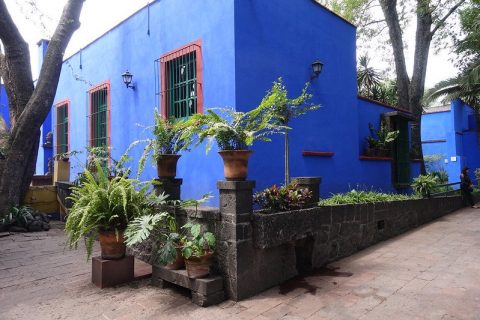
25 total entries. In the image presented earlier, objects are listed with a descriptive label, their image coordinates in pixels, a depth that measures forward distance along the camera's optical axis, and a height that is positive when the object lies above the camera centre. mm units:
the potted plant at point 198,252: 3646 -862
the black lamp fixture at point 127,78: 7922 +2239
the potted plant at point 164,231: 3691 -655
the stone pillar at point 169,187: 4574 -186
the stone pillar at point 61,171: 9359 +127
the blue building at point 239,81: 5973 +1881
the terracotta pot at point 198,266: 3676 -1018
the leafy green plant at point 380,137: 8992 +830
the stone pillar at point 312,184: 4750 -205
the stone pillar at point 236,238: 3697 -741
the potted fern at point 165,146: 4547 +366
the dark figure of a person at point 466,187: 11641 -739
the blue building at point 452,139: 17469 +1461
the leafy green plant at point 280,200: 4391 -385
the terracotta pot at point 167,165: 4539 +106
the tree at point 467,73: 11953 +4561
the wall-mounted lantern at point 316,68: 7047 +2114
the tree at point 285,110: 5207 +994
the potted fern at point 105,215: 4000 -479
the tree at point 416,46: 11992 +4338
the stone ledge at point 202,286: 3584 -1238
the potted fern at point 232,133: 3830 +440
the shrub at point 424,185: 8859 -483
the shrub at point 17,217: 7297 -889
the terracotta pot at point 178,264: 4002 -1072
